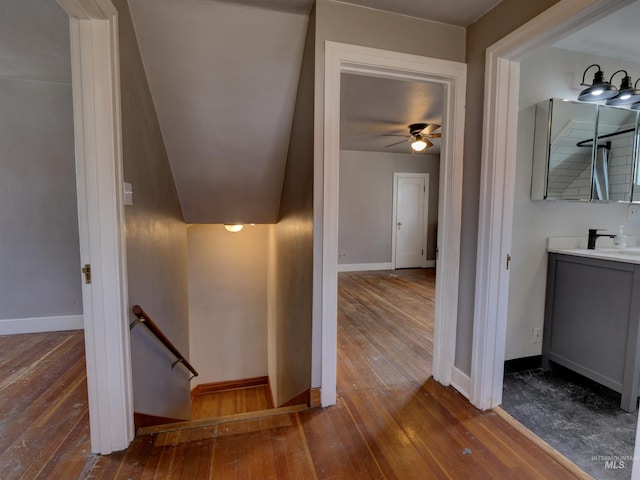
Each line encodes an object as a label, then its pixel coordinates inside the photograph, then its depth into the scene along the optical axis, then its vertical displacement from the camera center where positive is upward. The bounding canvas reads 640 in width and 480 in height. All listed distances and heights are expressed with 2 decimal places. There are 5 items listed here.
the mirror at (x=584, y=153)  2.20 +0.48
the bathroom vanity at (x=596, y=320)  1.89 -0.70
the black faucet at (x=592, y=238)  2.36 -0.16
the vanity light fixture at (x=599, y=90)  2.12 +0.88
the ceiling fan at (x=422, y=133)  3.96 +1.09
